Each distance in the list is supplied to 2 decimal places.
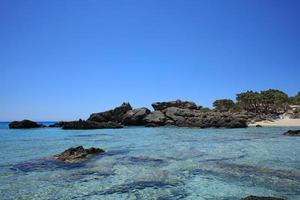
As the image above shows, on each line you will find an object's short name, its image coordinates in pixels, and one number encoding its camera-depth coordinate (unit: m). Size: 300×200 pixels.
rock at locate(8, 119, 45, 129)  64.10
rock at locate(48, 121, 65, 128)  68.35
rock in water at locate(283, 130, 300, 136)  30.42
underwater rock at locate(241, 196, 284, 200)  7.77
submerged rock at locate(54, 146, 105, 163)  15.42
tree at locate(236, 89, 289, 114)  66.26
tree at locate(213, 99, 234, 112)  81.65
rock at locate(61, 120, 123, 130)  53.25
